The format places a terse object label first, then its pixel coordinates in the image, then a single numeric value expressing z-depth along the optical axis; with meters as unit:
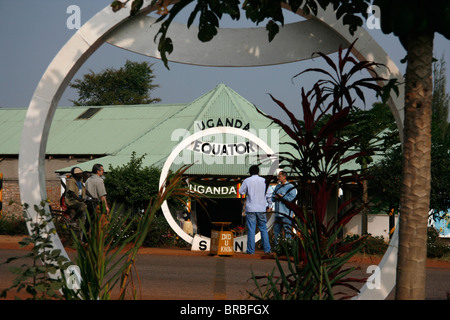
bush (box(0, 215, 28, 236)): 21.94
